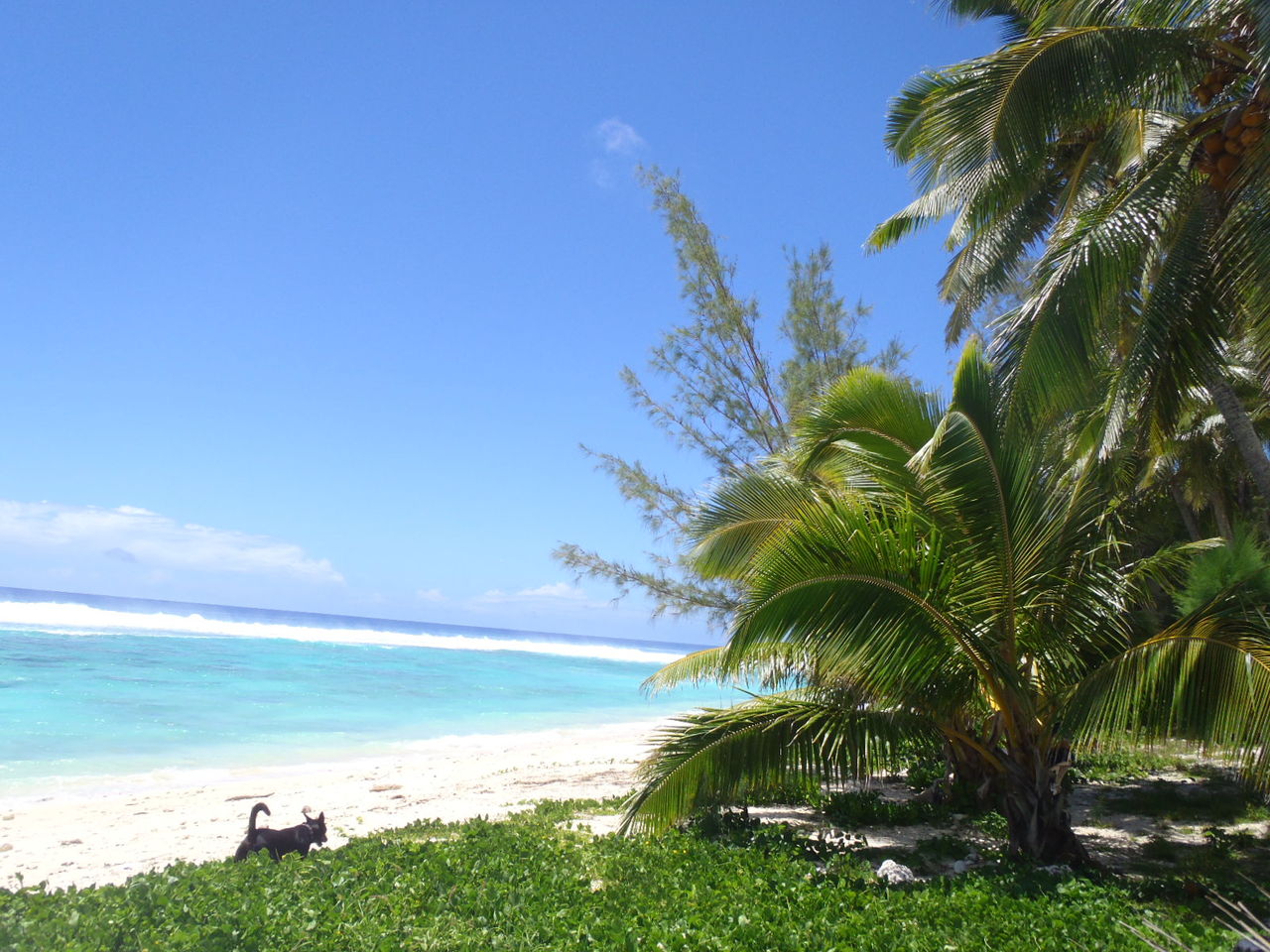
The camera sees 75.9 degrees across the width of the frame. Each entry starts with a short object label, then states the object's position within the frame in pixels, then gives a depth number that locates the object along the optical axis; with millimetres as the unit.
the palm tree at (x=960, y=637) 5004
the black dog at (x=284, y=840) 5873
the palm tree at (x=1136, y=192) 5844
